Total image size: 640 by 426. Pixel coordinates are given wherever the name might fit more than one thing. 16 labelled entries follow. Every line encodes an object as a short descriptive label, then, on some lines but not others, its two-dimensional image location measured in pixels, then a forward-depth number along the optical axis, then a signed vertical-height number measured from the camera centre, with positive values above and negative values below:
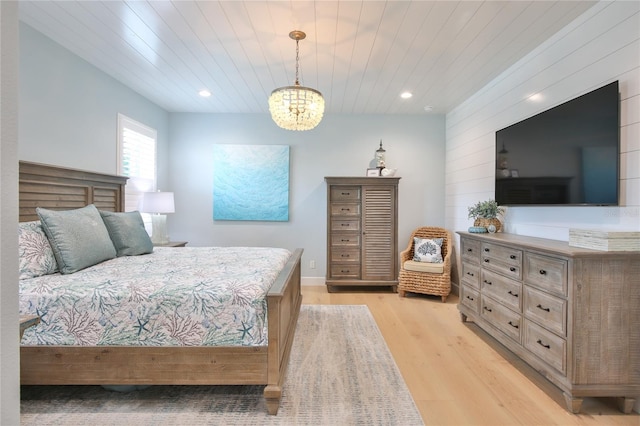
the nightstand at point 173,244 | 3.88 -0.41
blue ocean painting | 4.88 +0.44
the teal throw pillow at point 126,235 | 2.85 -0.22
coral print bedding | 1.81 -0.57
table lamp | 3.95 +0.02
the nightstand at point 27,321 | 1.02 -0.36
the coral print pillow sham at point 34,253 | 2.00 -0.28
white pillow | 4.36 -0.51
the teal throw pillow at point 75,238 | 2.15 -0.20
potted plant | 3.23 -0.02
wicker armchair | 4.18 -0.84
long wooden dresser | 1.86 -0.65
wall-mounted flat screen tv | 2.05 +0.44
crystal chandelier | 2.57 +0.86
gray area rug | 1.81 -1.16
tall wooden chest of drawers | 4.54 -0.28
